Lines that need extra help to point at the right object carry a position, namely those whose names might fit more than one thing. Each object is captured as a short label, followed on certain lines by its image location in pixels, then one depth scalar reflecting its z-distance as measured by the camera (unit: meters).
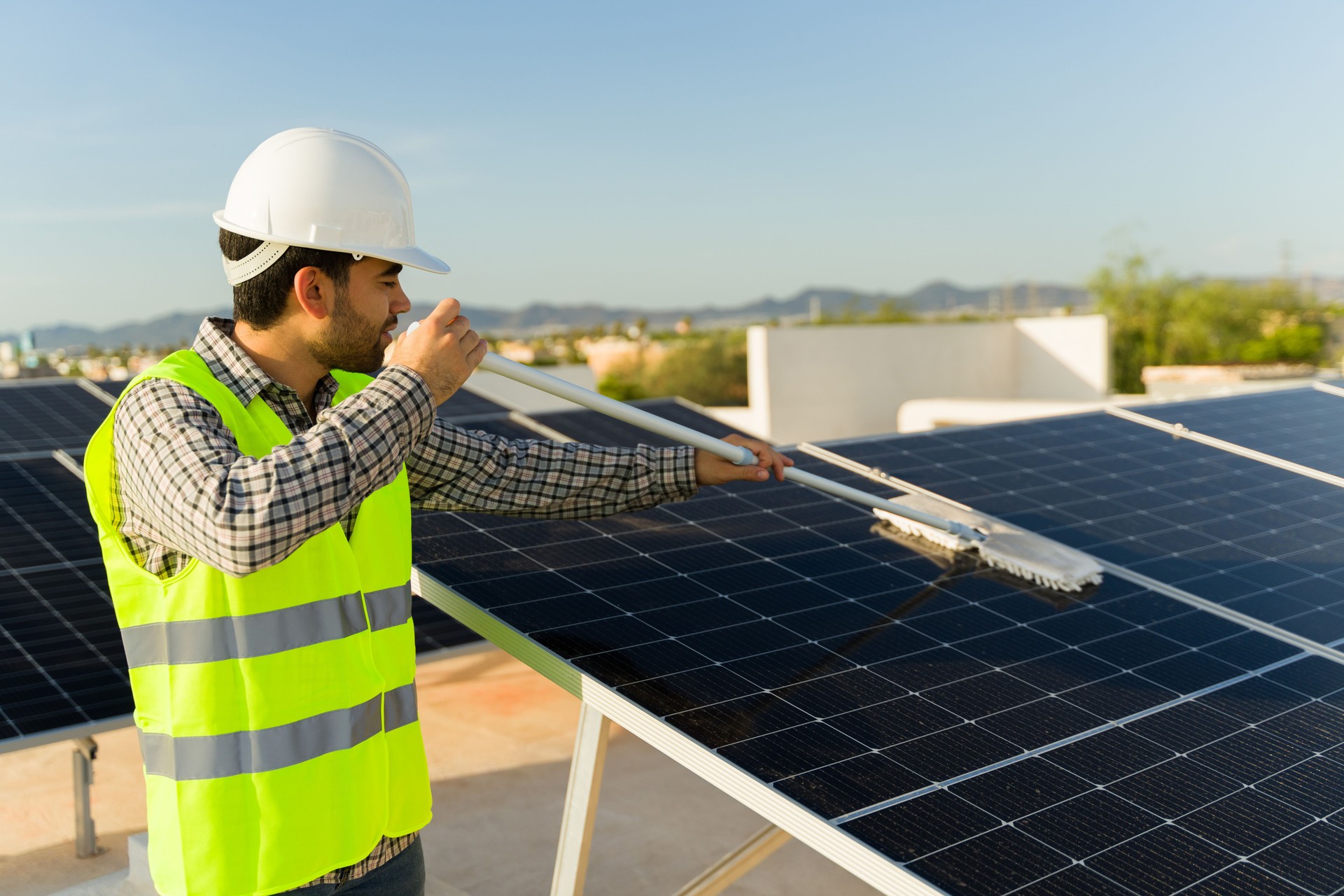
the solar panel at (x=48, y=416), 11.35
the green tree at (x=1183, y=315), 47.72
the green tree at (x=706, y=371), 45.97
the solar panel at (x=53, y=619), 6.30
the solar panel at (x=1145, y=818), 2.71
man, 2.28
